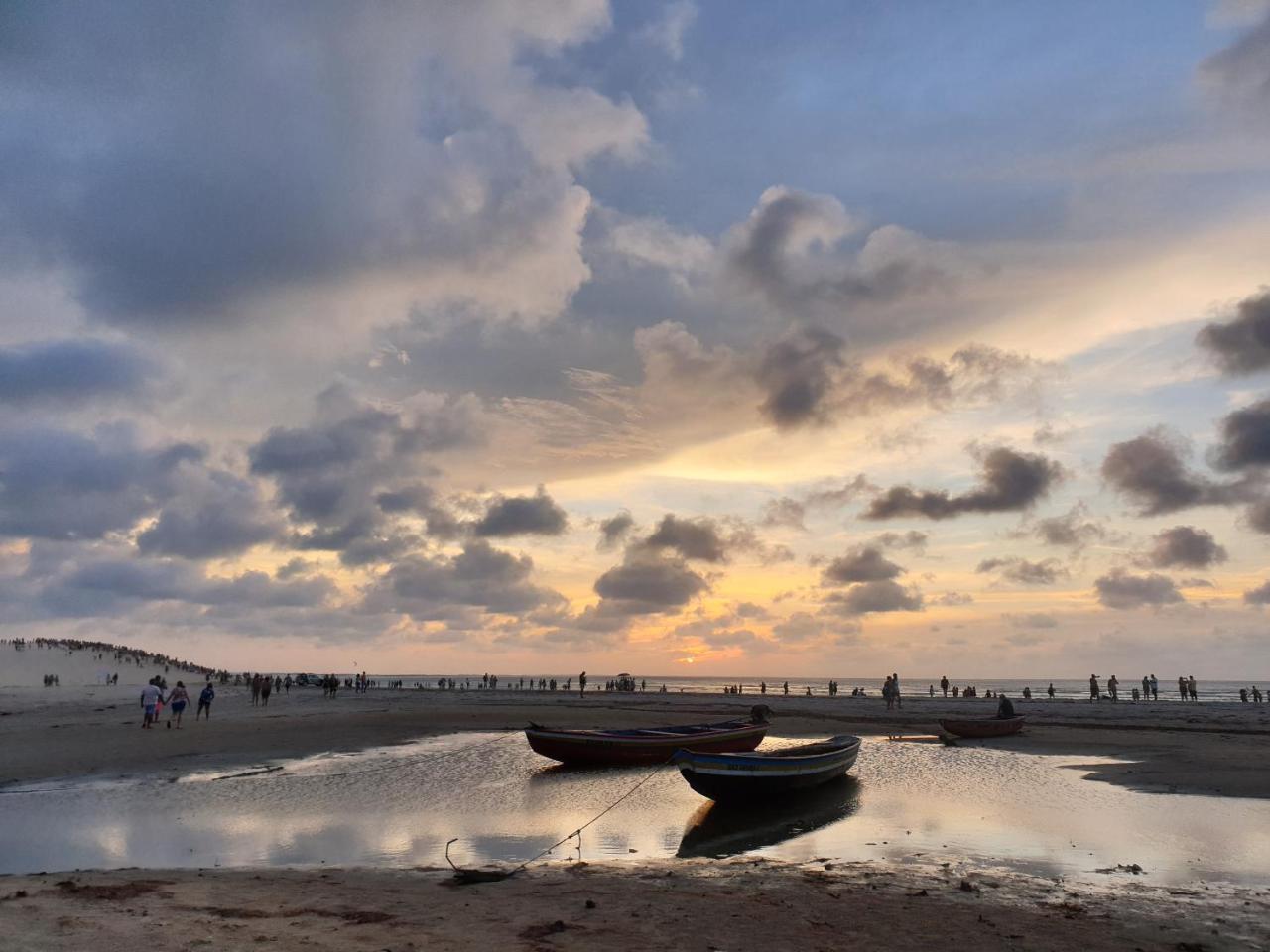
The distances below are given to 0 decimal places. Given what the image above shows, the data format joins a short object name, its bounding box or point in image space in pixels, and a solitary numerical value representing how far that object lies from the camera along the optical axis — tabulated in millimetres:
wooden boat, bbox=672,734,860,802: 20438
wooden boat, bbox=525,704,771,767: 30156
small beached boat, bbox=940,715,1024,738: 40812
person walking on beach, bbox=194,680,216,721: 43531
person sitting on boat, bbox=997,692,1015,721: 42894
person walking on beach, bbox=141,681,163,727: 39906
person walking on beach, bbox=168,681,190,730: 40369
